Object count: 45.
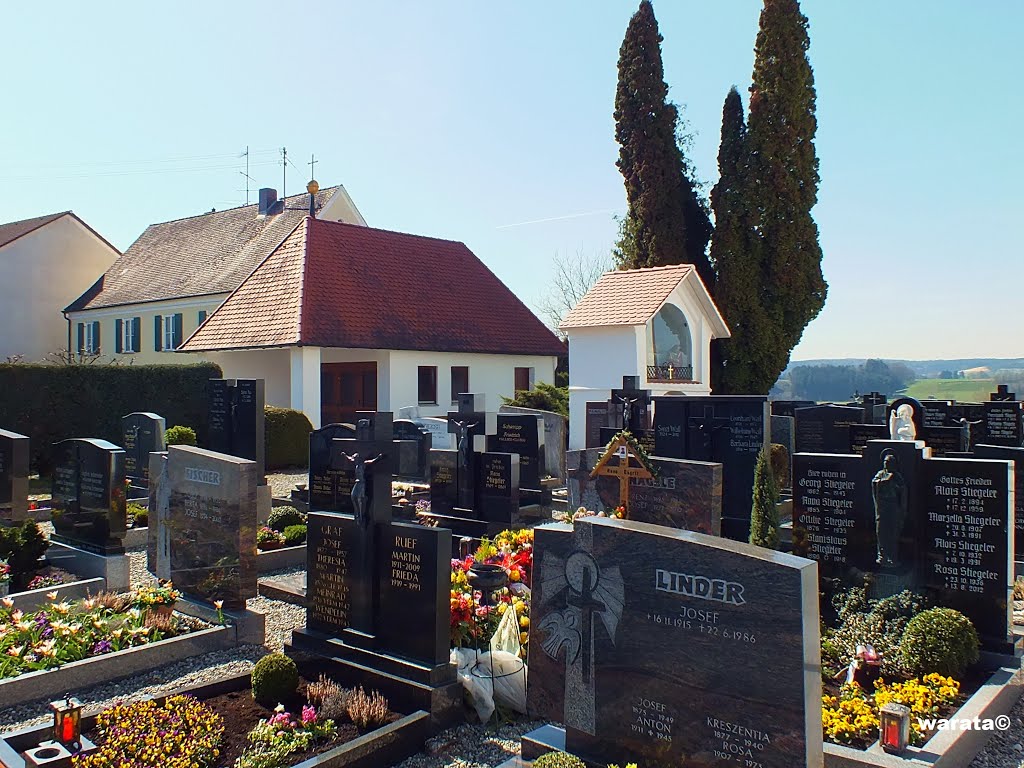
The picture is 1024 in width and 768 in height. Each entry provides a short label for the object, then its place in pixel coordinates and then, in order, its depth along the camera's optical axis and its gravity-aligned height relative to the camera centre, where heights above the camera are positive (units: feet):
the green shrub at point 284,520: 36.35 -5.84
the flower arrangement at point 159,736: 15.34 -6.73
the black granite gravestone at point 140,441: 43.00 -2.85
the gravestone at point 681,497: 28.35 -3.86
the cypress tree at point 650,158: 95.04 +26.19
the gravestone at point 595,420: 55.77 -2.33
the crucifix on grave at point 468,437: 37.22 -2.41
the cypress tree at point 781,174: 91.91 +23.48
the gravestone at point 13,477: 36.42 -3.93
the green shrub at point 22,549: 28.17 -5.51
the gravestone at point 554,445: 54.13 -3.88
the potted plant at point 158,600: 24.11 -6.21
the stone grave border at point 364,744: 15.55 -7.02
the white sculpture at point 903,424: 32.63 -1.61
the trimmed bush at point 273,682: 18.58 -6.60
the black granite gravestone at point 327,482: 31.60 -3.68
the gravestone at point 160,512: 27.14 -4.16
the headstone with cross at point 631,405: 46.03 -1.12
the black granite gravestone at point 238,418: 45.52 -1.74
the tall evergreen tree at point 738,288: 92.12 +10.79
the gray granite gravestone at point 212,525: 24.26 -4.18
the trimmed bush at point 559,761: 13.67 -6.21
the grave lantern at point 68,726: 15.39 -6.26
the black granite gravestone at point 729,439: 34.76 -2.35
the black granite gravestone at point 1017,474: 29.81 -3.40
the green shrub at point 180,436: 51.90 -3.10
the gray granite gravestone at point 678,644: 12.42 -4.20
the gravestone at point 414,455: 52.85 -4.42
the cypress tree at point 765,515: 25.05 -3.90
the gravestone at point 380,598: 18.70 -5.09
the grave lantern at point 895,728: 15.11 -6.25
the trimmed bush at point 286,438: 61.31 -3.77
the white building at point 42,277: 109.81 +15.25
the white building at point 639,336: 73.67 +4.65
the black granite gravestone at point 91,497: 29.43 -4.05
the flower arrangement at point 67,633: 20.80 -6.58
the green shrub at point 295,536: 34.25 -6.15
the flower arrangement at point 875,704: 16.16 -6.65
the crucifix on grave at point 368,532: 20.15 -3.57
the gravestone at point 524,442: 44.09 -3.03
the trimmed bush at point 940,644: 19.24 -6.08
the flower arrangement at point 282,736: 15.67 -6.96
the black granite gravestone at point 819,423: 51.06 -2.33
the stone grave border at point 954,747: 14.85 -6.80
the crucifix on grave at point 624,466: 28.48 -2.78
